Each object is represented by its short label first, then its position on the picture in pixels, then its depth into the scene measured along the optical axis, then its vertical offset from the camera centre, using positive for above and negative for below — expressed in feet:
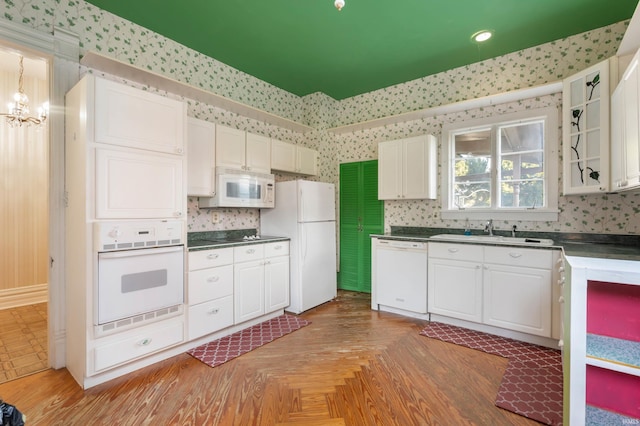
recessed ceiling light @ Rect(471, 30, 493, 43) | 10.03 +6.00
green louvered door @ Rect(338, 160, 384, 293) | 14.89 -0.44
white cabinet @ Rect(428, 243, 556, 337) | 9.11 -2.44
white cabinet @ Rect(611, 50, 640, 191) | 6.16 +1.85
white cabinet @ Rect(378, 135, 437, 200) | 12.52 +1.87
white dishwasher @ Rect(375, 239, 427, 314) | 11.50 -2.51
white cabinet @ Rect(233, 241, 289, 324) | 10.38 -2.53
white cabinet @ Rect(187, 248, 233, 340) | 9.05 -2.53
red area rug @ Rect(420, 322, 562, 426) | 6.36 -4.13
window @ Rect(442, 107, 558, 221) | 10.78 +1.77
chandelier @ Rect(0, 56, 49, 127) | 11.35 +3.83
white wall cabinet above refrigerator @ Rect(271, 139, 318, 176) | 13.15 +2.47
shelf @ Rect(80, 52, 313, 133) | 8.39 +4.11
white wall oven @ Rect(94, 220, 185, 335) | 7.17 -1.59
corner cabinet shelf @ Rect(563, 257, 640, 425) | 4.54 -2.09
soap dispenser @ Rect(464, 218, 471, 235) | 12.09 -0.66
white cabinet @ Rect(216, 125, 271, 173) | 10.97 +2.37
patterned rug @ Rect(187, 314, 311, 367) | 8.69 -4.20
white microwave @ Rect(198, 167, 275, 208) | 10.77 +0.81
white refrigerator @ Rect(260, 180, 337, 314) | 12.34 -0.89
